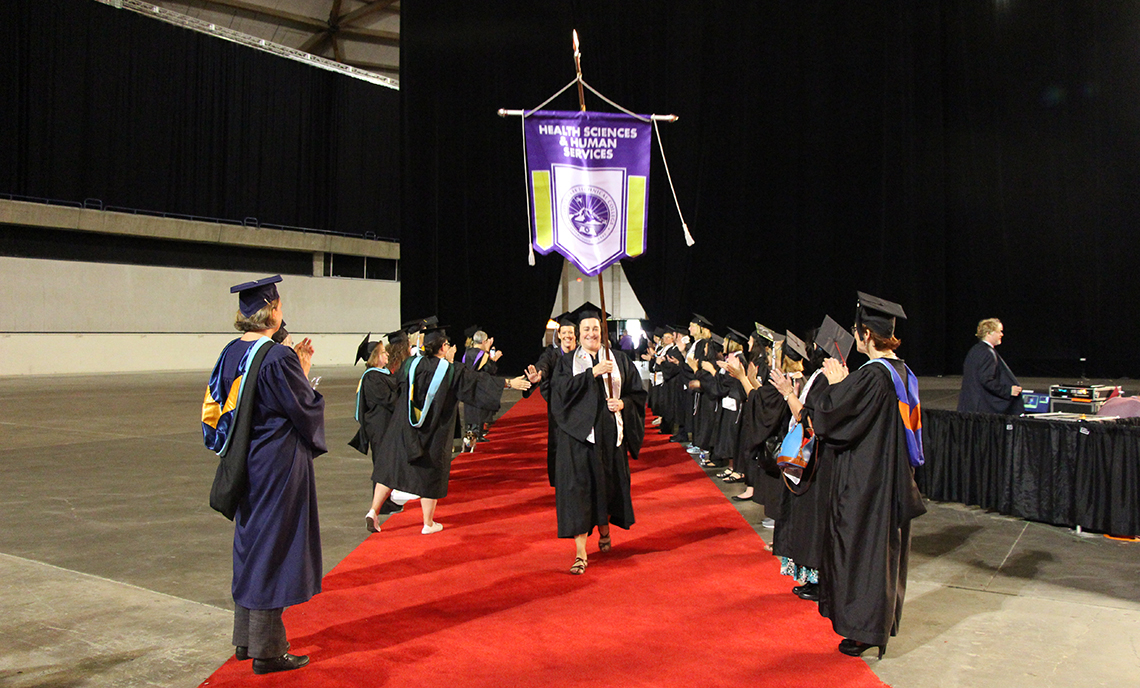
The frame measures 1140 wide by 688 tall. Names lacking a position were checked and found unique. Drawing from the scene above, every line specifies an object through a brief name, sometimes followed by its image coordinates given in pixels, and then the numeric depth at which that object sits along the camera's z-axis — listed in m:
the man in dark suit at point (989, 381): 6.96
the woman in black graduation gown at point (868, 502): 3.46
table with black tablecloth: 5.29
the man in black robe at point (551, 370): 5.25
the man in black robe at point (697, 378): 8.92
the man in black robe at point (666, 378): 10.68
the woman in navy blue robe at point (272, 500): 3.32
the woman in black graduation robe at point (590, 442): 4.91
